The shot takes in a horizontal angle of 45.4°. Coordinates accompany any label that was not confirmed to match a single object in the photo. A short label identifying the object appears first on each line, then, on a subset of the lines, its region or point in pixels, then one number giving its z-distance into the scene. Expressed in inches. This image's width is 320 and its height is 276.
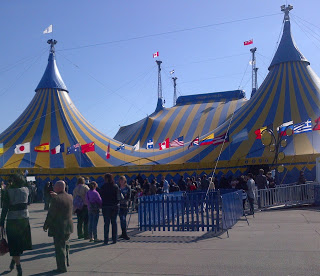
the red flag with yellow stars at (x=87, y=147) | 743.7
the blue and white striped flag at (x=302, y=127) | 604.7
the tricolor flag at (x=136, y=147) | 779.2
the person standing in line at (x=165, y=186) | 576.4
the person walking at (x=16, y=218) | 191.6
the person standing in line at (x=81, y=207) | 301.3
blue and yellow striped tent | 644.1
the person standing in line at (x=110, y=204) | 280.8
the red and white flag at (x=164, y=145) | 750.5
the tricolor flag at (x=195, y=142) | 702.5
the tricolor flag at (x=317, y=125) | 600.7
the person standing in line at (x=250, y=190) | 428.1
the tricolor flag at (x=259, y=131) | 649.9
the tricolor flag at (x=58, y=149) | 749.9
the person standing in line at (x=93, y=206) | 294.4
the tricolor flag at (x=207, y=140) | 675.0
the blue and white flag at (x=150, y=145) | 801.6
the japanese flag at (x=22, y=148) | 727.7
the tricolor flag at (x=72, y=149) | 737.0
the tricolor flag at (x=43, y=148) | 746.8
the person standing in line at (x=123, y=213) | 294.2
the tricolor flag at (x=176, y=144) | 729.0
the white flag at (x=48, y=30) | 918.2
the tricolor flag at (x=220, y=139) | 642.5
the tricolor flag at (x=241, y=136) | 645.9
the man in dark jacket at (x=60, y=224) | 202.8
